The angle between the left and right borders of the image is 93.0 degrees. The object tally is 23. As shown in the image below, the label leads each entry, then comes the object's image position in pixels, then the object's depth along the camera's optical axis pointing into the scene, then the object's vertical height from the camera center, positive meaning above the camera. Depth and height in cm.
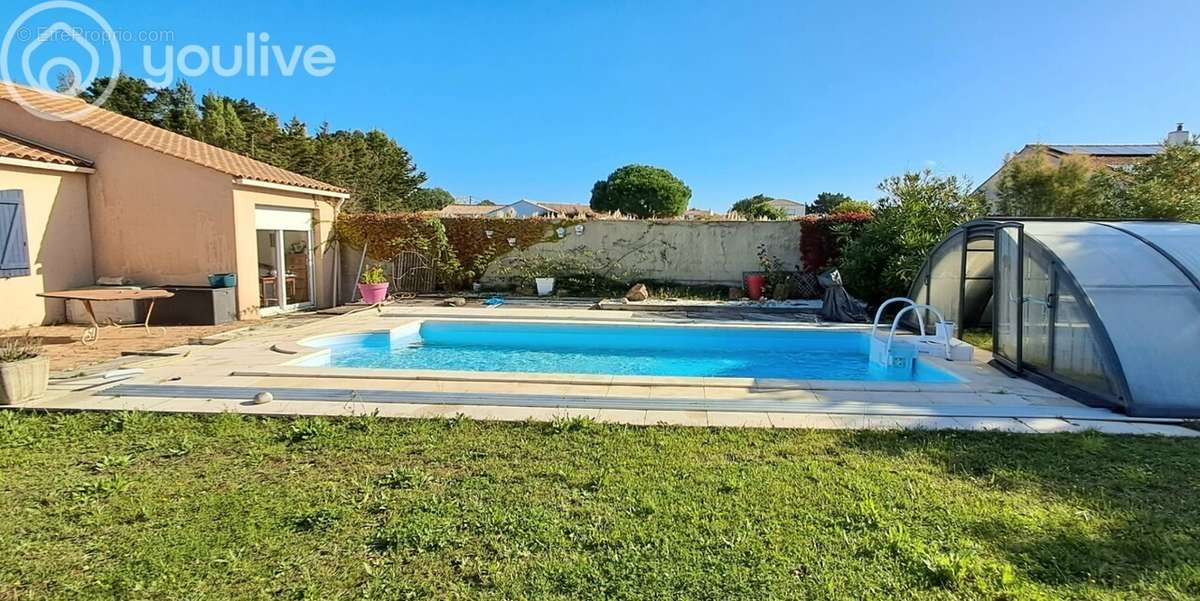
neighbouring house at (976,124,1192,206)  1839 +645
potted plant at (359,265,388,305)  1503 -29
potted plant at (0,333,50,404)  605 -103
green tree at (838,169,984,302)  1303 +94
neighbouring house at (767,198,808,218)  7539 +914
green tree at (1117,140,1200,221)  1186 +186
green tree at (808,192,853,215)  6369 +852
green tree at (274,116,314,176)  3203 +708
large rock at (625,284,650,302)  1567 -55
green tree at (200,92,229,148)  2906 +786
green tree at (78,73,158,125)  2983 +966
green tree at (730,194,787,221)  5107 +868
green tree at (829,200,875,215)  2428 +290
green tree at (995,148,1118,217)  1417 +230
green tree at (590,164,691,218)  5303 +764
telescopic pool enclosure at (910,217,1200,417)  596 -45
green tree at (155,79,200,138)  3031 +944
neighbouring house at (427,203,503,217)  5800 +738
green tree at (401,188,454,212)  4717 +784
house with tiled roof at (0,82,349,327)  1130 +150
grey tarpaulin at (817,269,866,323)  1273 -77
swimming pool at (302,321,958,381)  970 -149
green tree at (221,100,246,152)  2959 +766
